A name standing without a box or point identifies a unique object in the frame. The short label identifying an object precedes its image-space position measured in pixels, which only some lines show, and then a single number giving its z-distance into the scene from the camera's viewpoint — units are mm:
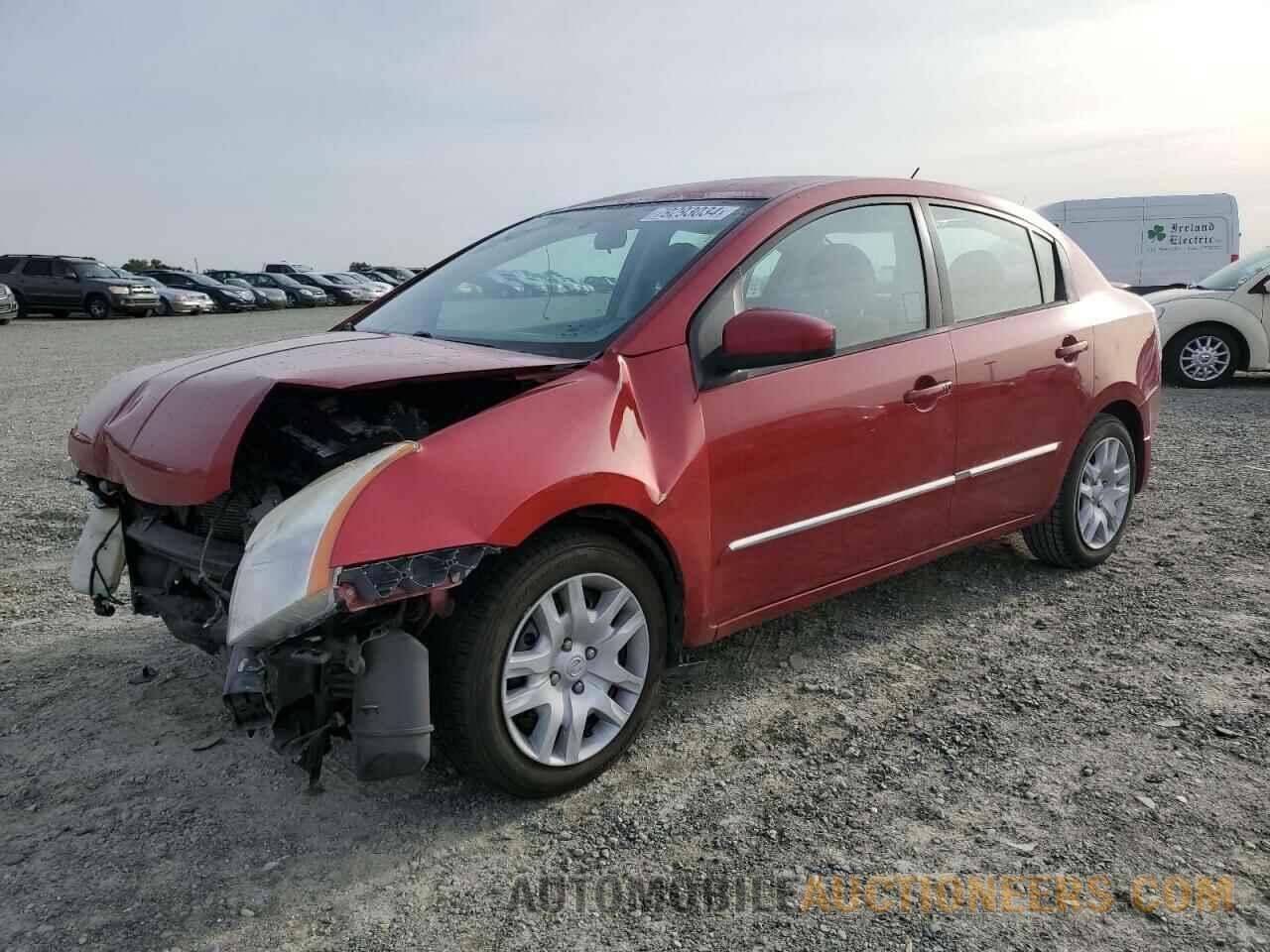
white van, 17531
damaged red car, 2490
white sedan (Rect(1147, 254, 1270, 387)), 10898
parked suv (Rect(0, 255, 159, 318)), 27641
